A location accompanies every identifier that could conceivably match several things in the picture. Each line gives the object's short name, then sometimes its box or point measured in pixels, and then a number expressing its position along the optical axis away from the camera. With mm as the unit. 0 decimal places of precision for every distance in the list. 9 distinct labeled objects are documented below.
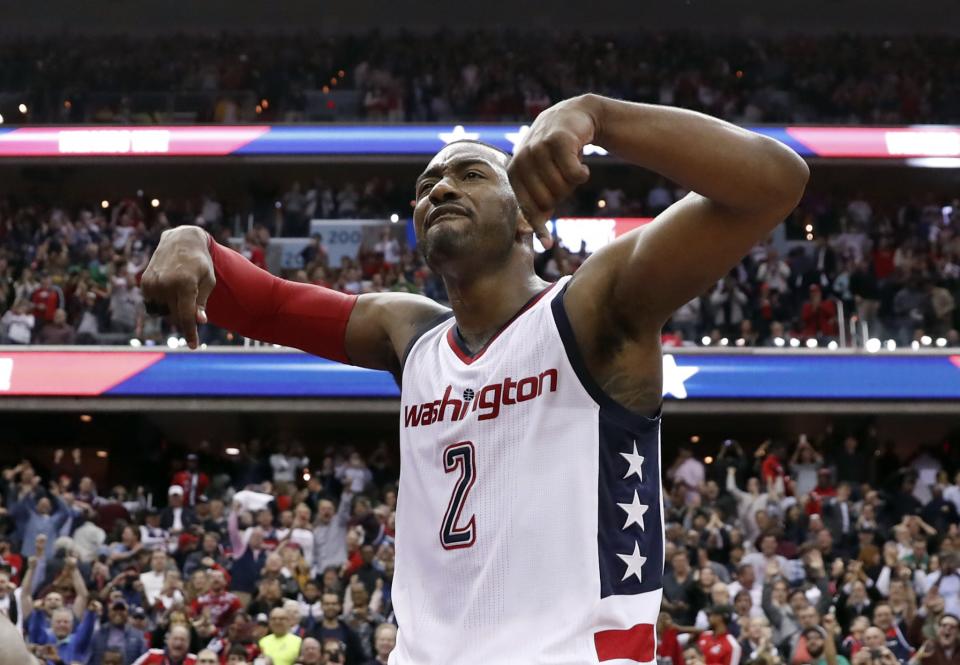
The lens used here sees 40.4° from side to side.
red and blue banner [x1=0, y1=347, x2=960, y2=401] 17266
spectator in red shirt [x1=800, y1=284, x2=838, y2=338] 17328
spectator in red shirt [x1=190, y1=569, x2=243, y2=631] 10602
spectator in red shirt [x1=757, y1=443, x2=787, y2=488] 14305
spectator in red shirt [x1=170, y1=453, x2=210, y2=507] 14820
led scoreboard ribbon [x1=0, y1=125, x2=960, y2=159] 20922
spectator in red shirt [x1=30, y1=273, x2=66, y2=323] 17812
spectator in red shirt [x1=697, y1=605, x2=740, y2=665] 9898
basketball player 2465
